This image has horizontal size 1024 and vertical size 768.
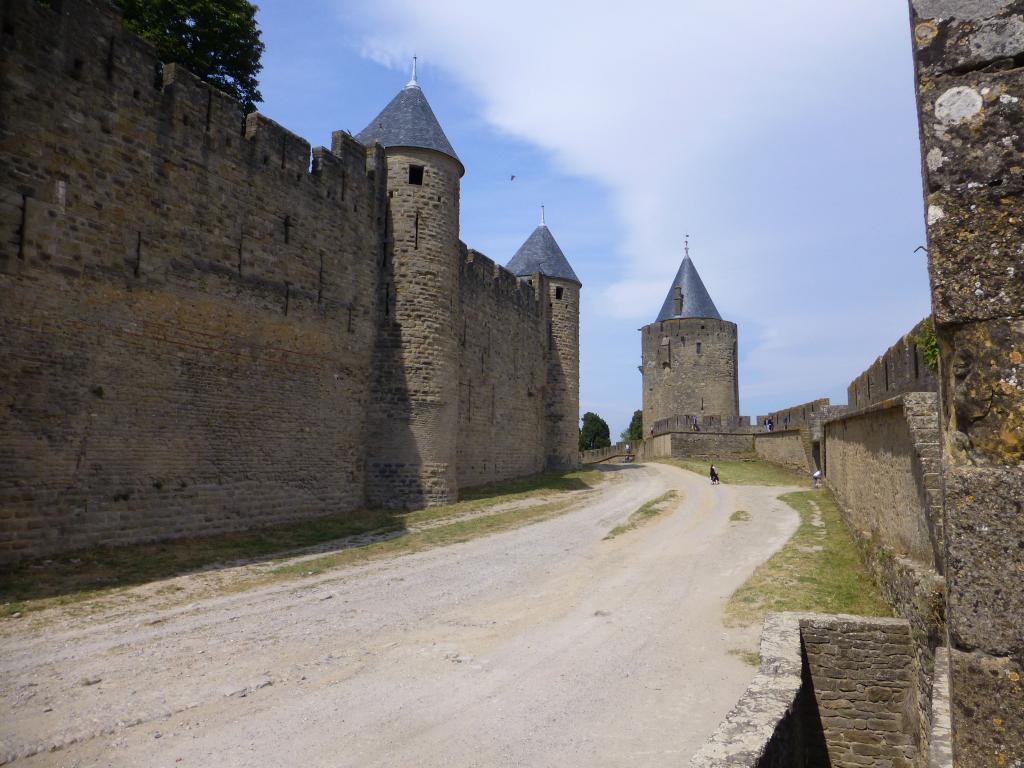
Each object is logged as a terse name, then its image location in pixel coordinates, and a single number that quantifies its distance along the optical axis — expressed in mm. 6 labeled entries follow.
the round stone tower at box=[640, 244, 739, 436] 48875
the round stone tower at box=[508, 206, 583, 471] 29016
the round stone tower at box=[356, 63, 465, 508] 16906
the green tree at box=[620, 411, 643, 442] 67125
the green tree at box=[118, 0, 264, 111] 19250
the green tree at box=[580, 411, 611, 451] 59344
